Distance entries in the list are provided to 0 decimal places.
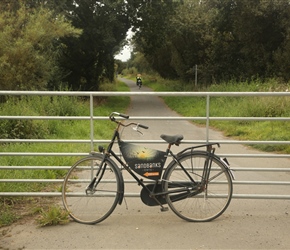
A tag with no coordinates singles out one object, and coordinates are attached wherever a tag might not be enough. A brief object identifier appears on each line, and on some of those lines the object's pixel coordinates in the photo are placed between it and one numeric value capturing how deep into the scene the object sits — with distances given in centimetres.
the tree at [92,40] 2078
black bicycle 418
